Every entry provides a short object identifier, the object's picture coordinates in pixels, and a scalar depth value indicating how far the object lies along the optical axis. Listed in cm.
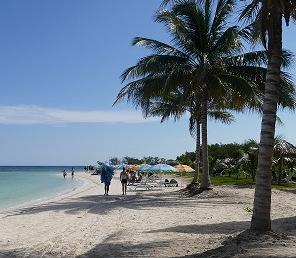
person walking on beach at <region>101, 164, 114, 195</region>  2564
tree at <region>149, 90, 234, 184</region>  2808
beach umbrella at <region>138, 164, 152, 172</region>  3409
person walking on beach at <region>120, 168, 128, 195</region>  2678
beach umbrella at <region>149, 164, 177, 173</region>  3266
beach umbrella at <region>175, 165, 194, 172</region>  3601
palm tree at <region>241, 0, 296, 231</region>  916
